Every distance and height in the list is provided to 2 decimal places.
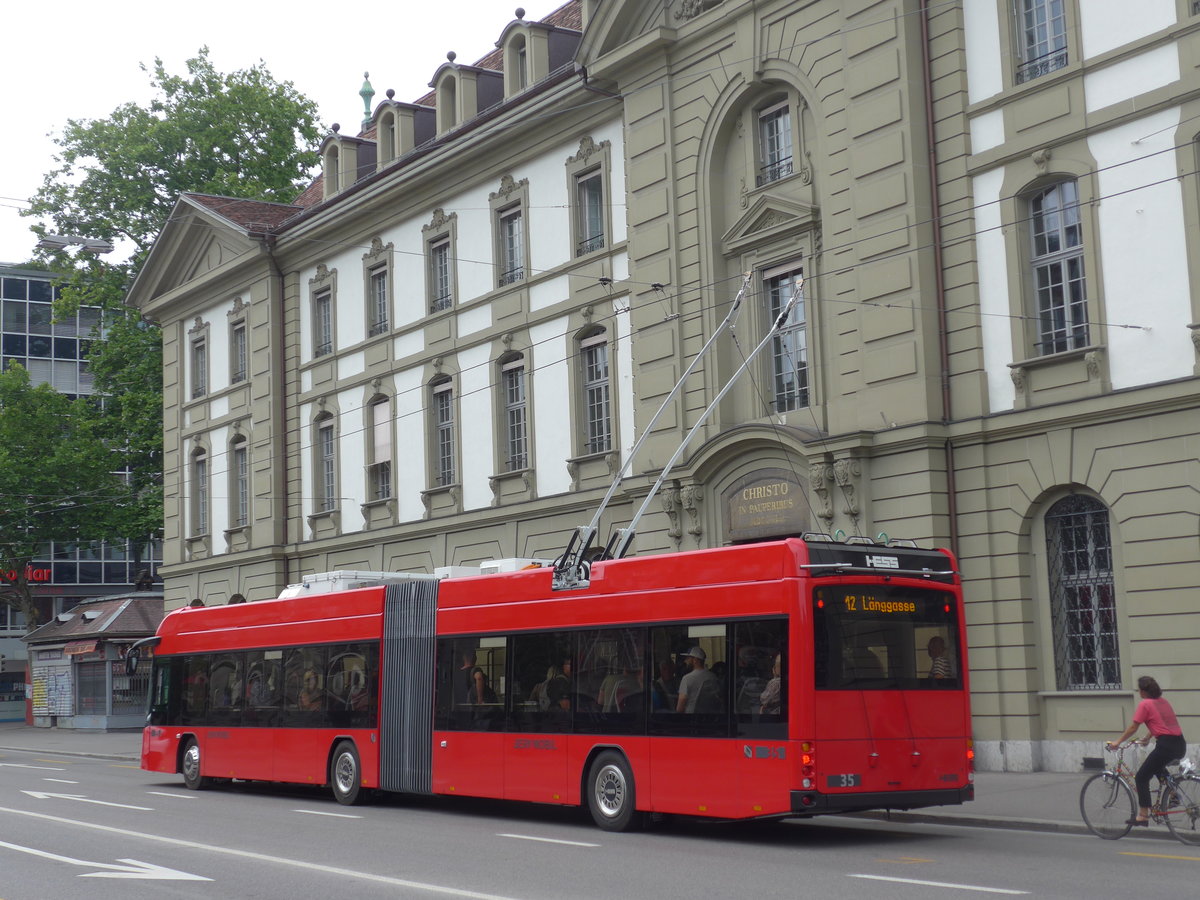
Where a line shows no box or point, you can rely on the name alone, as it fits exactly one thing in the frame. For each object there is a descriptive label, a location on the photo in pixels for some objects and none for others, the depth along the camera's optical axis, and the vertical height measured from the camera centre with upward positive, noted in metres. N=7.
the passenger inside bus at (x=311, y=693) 22.11 -0.29
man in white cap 15.41 -0.26
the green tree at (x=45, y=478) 53.38 +6.84
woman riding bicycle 14.29 -0.83
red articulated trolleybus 14.65 -0.26
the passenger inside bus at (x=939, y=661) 15.49 -0.10
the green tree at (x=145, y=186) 48.72 +15.15
